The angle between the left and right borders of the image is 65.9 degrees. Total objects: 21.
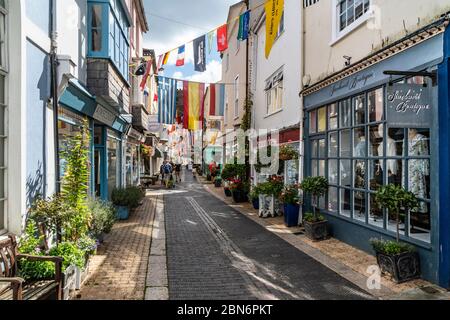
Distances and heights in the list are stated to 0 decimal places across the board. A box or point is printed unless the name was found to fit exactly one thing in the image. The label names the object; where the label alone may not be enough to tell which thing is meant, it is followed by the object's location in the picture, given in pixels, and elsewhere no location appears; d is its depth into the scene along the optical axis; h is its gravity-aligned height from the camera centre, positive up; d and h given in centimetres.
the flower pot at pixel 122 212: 1063 -157
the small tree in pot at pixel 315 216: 813 -136
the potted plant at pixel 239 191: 1539 -134
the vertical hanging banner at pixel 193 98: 1691 +313
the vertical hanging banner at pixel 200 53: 1265 +399
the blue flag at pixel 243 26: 1321 +521
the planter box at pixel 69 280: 432 -155
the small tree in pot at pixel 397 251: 526 -140
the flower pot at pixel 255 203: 1305 -160
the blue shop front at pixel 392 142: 509 +34
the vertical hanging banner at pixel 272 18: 966 +407
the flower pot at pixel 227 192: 1755 -159
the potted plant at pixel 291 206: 977 -128
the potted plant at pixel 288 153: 1051 +24
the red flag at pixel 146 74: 1468 +379
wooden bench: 379 -137
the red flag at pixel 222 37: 1266 +456
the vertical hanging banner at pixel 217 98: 1844 +336
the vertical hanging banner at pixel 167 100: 1603 +300
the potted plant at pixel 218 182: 2409 -146
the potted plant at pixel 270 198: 1139 -123
